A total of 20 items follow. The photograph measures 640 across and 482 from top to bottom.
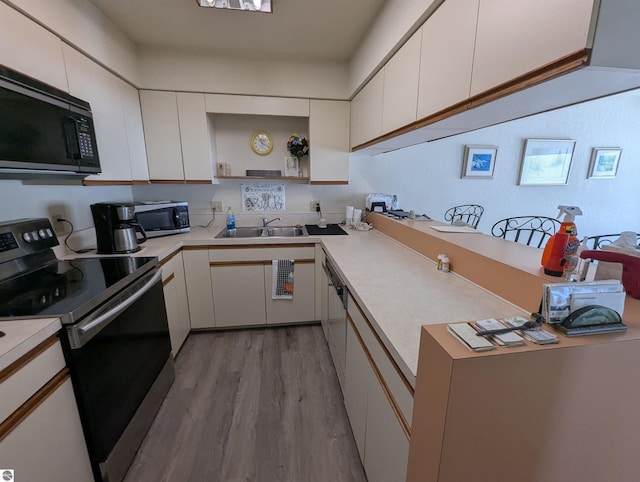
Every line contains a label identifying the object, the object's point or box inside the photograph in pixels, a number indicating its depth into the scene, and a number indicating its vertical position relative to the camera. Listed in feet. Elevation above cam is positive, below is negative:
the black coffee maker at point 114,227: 5.48 -0.90
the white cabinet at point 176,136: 7.45 +1.31
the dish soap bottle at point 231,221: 8.56 -1.19
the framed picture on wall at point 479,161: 10.17 +0.92
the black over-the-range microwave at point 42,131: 3.46 +0.76
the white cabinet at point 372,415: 2.76 -2.82
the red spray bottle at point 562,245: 2.97 -0.65
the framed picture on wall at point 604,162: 11.07 +1.01
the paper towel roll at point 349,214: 8.79 -0.95
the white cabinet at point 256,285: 7.43 -2.84
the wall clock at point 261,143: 8.89 +1.34
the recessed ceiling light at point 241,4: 5.05 +3.39
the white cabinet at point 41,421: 2.56 -2.48
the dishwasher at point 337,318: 4.91 -2.71
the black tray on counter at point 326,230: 7.87 -1.37
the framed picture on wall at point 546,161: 10.59 +0.99
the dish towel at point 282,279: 7.58 -2.66
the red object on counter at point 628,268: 2.47 -0.73
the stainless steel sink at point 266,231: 8.69 -1.55
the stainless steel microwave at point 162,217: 7.07 -0.92
